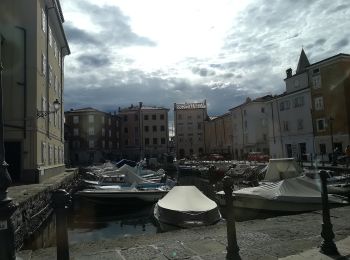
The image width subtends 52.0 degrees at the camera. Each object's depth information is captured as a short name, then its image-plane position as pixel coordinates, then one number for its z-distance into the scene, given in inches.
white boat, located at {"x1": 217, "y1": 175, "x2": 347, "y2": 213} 672.4
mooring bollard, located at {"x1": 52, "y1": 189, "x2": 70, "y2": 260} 183.3
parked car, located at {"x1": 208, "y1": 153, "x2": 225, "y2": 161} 2773.1
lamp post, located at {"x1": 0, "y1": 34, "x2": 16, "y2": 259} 192.2
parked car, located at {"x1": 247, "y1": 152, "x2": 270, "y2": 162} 2026.3
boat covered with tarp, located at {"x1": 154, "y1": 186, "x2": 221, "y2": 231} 569.9
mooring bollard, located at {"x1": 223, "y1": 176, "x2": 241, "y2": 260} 243.0
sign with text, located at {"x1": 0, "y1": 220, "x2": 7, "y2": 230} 192.4
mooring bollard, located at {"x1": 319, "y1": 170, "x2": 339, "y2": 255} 259.0
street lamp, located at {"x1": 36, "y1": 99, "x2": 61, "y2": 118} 924.0
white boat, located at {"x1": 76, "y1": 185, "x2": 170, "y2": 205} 956.6
